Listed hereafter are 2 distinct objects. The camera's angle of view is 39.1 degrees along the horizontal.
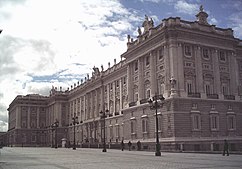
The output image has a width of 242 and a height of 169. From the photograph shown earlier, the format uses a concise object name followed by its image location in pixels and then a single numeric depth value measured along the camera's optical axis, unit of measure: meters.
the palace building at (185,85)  45.75
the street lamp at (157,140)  32.91
